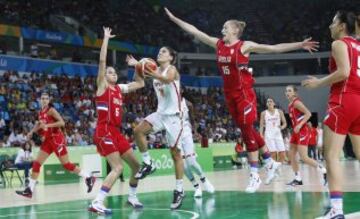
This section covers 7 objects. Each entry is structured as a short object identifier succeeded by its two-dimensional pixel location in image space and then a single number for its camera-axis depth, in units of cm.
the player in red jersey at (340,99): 637
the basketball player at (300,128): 1309
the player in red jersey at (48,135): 1272
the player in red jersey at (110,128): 891
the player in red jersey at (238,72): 937
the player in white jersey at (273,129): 1669
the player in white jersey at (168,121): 928
